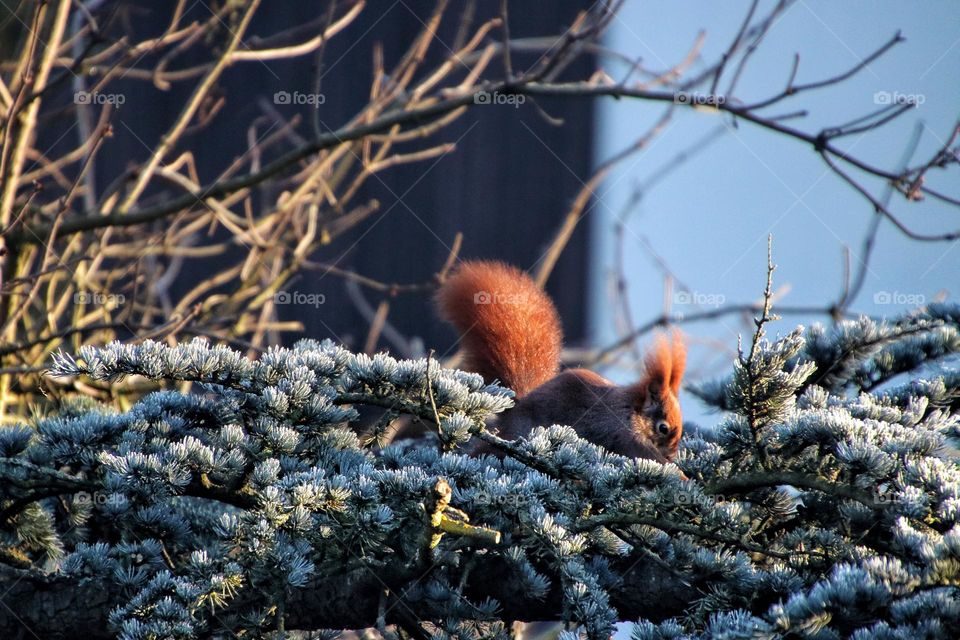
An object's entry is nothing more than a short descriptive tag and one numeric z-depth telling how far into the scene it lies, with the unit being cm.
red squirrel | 1388
